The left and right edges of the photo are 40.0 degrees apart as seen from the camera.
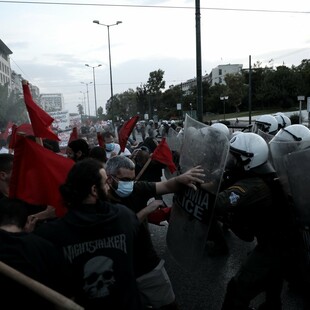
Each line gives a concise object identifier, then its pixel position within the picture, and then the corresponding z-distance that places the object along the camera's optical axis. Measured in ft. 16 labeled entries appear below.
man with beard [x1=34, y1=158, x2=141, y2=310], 6.53
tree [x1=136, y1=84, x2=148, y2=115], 201.46
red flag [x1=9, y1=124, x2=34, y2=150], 22.45
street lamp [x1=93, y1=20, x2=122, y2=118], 125.08
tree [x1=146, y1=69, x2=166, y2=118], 221.25
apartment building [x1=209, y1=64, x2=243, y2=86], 401.57
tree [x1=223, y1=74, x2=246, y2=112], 216.95
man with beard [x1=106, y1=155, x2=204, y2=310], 8.49
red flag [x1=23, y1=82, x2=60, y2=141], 10.86
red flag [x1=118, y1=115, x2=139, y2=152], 23.35
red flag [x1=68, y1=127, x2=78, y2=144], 25.41
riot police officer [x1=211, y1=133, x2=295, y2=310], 9.44
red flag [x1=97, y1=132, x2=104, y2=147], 25.17
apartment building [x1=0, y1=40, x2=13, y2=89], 268.62
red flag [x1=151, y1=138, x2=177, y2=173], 18.03
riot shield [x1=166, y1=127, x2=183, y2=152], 23.93
